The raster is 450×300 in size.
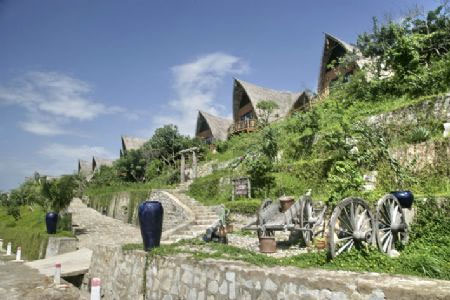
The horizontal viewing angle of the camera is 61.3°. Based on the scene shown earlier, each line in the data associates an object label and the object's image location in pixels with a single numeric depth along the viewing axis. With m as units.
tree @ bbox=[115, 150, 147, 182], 30.47
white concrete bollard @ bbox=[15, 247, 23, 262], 13.50
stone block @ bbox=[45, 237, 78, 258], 13.22
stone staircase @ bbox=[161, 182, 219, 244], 12.31
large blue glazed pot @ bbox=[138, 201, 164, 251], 7.04
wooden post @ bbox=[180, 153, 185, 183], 22.22
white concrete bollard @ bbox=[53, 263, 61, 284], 8.61
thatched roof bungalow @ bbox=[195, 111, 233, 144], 31.56
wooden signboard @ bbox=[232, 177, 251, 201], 14.30
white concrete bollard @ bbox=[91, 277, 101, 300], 5.21
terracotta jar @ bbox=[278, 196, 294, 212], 9.24
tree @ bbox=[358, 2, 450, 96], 12.95
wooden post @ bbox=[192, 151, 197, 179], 21.74
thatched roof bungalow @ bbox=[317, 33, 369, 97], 21.98
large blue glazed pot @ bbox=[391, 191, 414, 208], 7.20
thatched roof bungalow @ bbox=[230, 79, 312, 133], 26.91
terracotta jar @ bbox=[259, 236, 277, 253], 7.79
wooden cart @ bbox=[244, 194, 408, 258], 5.60
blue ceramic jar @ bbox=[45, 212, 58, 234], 14.69
